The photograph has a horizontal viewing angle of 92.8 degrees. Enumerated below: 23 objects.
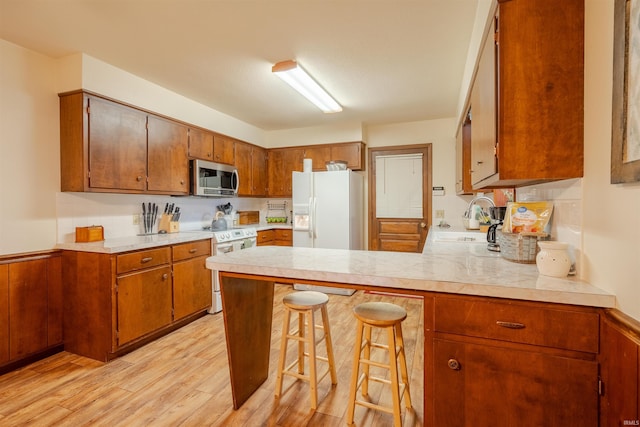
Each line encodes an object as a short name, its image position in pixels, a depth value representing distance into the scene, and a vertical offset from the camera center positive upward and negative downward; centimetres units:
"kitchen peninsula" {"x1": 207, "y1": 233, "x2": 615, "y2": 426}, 107 -45
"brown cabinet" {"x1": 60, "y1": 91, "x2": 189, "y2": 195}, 251 +56
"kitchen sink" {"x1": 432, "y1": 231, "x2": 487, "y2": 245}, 267 -27
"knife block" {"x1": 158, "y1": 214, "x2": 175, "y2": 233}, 343 -17
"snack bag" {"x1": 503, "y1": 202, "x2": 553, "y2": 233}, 155 -4
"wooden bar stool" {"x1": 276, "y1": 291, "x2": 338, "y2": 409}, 180 -79
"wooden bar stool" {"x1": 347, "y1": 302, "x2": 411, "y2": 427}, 148 -74
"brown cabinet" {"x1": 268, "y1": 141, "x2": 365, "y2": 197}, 460 +79
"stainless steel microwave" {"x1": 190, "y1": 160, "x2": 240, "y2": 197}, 349 +36
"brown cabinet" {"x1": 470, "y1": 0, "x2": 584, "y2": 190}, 125 +50
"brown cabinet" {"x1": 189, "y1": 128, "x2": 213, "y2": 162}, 356 +78
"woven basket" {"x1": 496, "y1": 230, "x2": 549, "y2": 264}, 154 -20
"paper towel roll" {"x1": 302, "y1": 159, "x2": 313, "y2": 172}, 450 +65
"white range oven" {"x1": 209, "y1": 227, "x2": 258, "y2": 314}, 336 -41
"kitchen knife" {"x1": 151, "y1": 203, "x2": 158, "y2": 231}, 339 -6
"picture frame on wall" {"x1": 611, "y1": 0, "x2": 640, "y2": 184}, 87 +35
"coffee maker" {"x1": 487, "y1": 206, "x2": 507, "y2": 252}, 208 -18
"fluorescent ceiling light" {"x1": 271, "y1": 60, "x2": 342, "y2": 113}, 269 +126
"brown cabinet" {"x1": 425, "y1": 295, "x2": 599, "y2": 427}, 107 -58
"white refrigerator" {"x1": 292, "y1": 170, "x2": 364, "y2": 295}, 412 -3
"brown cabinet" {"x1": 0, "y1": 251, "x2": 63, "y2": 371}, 223 -76
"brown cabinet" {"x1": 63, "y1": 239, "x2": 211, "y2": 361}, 239 -76
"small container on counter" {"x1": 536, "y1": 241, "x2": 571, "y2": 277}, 126 -22
